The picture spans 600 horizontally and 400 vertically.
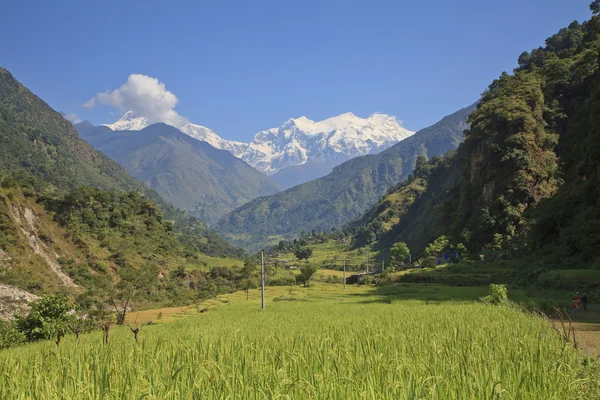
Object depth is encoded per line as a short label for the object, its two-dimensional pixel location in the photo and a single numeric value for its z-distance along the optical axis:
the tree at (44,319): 26.66
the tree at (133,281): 73.00
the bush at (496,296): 24.47
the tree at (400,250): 98.90
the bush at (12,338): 25.59
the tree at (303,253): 180.25
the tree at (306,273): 82.63
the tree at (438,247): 79.49
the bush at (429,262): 72.07
